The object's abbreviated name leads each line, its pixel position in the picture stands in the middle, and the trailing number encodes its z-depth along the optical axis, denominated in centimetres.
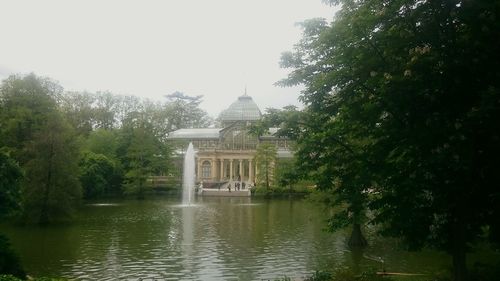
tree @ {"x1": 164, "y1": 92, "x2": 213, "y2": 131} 8988
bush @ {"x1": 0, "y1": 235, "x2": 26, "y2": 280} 1186
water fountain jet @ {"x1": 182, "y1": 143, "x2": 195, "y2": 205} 5215
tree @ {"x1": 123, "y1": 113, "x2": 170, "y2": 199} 4966
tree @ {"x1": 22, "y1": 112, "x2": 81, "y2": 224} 2639
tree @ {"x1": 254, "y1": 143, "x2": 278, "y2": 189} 5241
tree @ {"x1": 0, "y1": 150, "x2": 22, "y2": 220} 1839
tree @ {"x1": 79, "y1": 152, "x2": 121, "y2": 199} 4331
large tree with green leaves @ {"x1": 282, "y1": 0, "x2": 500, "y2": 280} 851
